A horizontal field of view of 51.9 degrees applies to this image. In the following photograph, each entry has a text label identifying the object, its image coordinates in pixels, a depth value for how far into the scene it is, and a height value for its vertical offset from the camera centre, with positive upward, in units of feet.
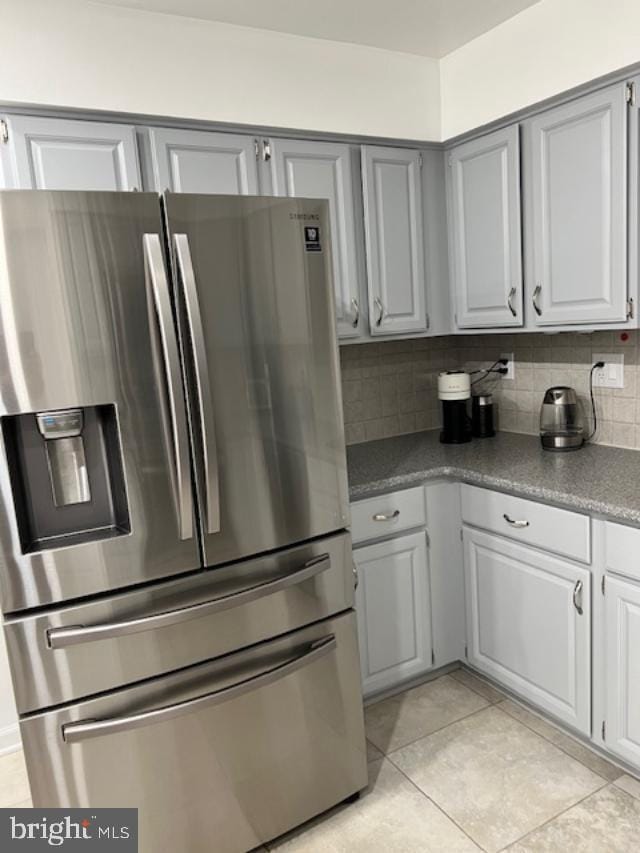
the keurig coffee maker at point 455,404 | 9.23 -1.32
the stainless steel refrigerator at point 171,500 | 4.82 -1.37
